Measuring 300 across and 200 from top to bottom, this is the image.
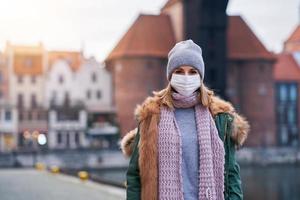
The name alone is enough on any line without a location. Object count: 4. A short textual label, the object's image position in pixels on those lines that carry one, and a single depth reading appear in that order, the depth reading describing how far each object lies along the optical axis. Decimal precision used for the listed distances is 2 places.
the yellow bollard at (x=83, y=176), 12.88
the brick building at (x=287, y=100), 43.25
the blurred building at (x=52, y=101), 38.12
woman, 2.10
